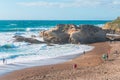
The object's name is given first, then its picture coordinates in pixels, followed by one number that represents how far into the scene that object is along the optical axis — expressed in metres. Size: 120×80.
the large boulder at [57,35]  54.09
